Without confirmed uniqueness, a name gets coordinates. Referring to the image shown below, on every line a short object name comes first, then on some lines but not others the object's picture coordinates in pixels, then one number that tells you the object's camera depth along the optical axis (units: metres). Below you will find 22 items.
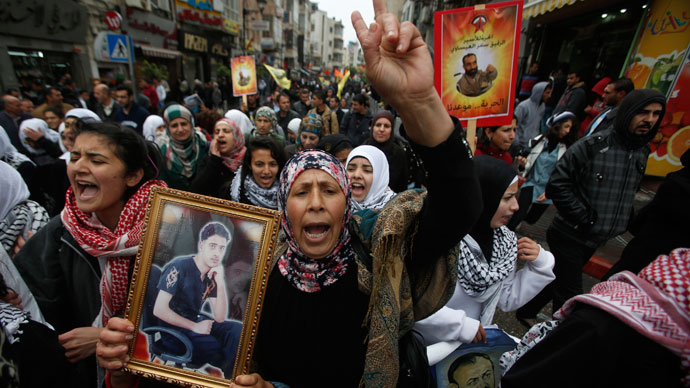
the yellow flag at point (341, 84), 14.43
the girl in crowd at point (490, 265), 1.69
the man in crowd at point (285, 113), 7.22
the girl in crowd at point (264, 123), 5.08
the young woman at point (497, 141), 3.53
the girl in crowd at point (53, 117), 4.97
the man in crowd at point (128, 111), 5.78
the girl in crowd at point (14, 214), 1.99
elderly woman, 1.05
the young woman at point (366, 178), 2.88
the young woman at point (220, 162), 3.39
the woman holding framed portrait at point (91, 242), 1.58
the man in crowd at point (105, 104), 5.87
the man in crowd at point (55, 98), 6.25
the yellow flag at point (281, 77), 11.65
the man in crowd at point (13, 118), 4.58
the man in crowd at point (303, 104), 9.21
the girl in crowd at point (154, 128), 4.57
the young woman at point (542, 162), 4.26
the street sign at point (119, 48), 7.03
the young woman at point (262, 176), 2.92
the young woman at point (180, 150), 3.81
